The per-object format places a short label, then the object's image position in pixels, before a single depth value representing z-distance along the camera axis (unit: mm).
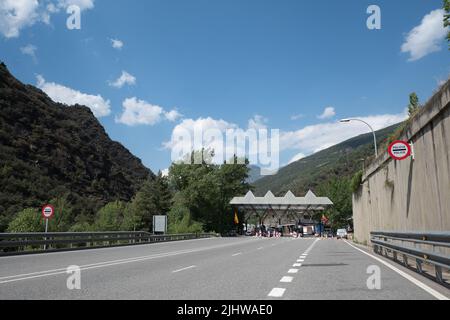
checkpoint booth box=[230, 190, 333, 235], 70312
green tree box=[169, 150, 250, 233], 69062
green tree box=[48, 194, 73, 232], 29616
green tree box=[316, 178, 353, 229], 83562
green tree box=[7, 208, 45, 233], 26781
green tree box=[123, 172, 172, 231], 89750
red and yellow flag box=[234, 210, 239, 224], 74500
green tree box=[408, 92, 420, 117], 46625
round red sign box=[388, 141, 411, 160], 14166
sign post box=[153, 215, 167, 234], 39138
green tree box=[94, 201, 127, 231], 66825
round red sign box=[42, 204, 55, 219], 21555
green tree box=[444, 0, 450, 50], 29047
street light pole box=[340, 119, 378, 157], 25533
